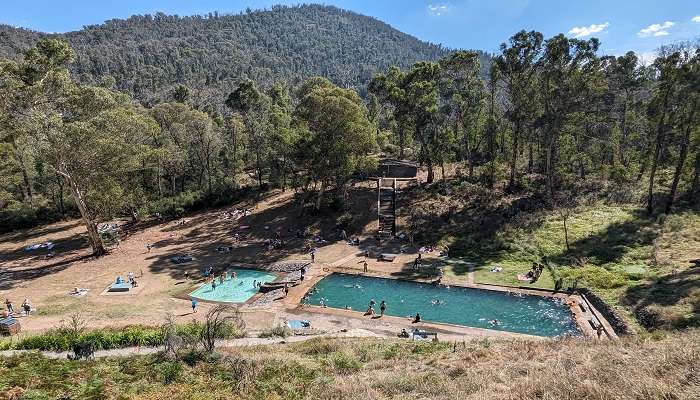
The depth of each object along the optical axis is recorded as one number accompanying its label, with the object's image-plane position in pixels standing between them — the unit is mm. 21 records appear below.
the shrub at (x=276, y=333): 24775
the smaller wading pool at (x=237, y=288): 32125
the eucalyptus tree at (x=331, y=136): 44688
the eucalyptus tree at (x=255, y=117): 56000
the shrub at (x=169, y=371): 15789
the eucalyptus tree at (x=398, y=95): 47844
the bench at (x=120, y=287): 32875
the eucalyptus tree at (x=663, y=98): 36625
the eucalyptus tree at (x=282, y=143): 46644
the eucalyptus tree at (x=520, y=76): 42250
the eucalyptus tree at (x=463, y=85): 47062
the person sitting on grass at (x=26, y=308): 28516
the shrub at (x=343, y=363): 17938
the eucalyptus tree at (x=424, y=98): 47594
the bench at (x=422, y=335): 25359
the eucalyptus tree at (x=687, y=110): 35562
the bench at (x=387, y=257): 38031
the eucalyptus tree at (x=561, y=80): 40469
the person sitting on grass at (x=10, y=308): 28384
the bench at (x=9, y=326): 24938
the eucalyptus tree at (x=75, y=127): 33969
